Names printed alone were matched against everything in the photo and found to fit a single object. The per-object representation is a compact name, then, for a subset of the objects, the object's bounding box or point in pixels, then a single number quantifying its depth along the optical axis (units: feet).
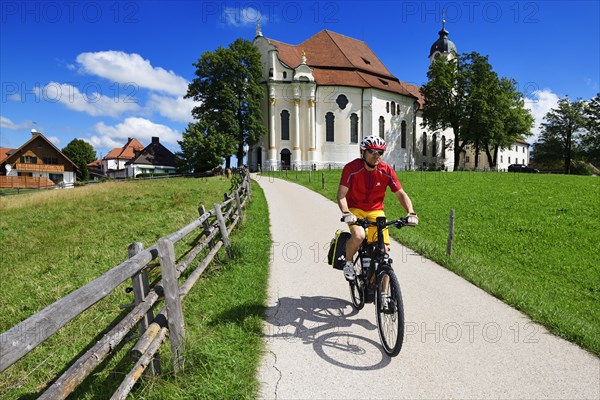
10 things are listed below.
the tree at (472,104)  146.82
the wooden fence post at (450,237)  25.28
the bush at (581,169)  151.98
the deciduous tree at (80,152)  224.74
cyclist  13.64
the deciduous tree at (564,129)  192.75
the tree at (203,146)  125.80
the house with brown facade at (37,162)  165.27
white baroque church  152.46
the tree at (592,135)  177.88
